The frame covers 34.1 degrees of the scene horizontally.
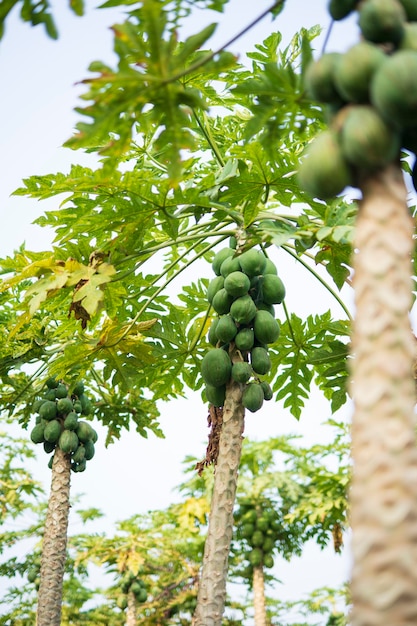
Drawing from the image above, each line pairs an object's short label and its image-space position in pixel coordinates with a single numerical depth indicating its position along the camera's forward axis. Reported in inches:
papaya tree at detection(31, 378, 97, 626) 192.4
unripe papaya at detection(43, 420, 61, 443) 203.5
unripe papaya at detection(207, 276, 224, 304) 131.3
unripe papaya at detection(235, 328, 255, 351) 123.7
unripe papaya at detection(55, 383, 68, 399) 208.7
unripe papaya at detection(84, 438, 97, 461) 212.8
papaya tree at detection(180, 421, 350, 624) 316.8
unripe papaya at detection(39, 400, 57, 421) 205.0
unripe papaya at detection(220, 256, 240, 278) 127.6
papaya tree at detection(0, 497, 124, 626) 346.3
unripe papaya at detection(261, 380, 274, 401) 126.3
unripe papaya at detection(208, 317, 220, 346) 128.3
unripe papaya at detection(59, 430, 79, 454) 201.0
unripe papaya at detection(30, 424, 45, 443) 206.7
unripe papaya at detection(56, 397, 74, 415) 205.5
